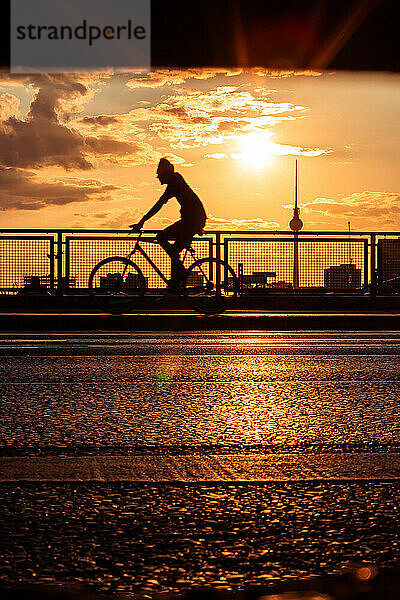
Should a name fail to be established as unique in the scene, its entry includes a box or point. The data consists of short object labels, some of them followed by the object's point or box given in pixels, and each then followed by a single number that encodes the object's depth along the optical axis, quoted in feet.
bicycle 56.44
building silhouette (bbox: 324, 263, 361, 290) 74.43
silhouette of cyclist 52.29
